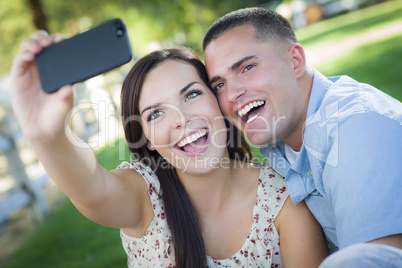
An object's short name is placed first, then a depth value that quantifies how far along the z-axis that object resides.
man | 1.81
